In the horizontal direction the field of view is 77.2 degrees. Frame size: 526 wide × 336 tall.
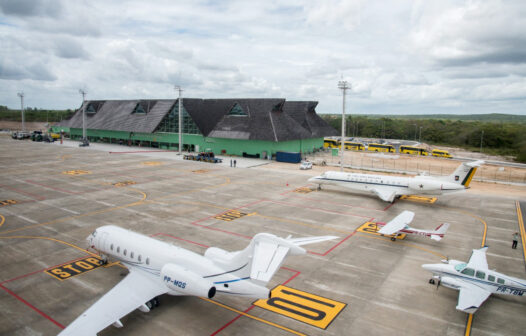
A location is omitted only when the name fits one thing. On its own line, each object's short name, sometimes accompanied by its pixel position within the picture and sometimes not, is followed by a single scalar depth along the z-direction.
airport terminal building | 87.31
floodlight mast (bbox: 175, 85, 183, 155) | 90.10
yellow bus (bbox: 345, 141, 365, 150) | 120.62
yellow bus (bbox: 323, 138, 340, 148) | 120.72
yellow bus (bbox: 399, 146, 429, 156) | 108.12
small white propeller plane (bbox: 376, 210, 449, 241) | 28.88
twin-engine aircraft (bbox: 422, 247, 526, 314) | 19.70
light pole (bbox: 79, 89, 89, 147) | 106.46
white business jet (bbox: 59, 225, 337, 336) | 15.63
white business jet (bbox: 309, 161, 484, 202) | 41.59
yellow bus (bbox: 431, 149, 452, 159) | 104.64
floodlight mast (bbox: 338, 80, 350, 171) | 62.72
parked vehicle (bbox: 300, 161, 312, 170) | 71.56
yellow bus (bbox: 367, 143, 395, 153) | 115.12
